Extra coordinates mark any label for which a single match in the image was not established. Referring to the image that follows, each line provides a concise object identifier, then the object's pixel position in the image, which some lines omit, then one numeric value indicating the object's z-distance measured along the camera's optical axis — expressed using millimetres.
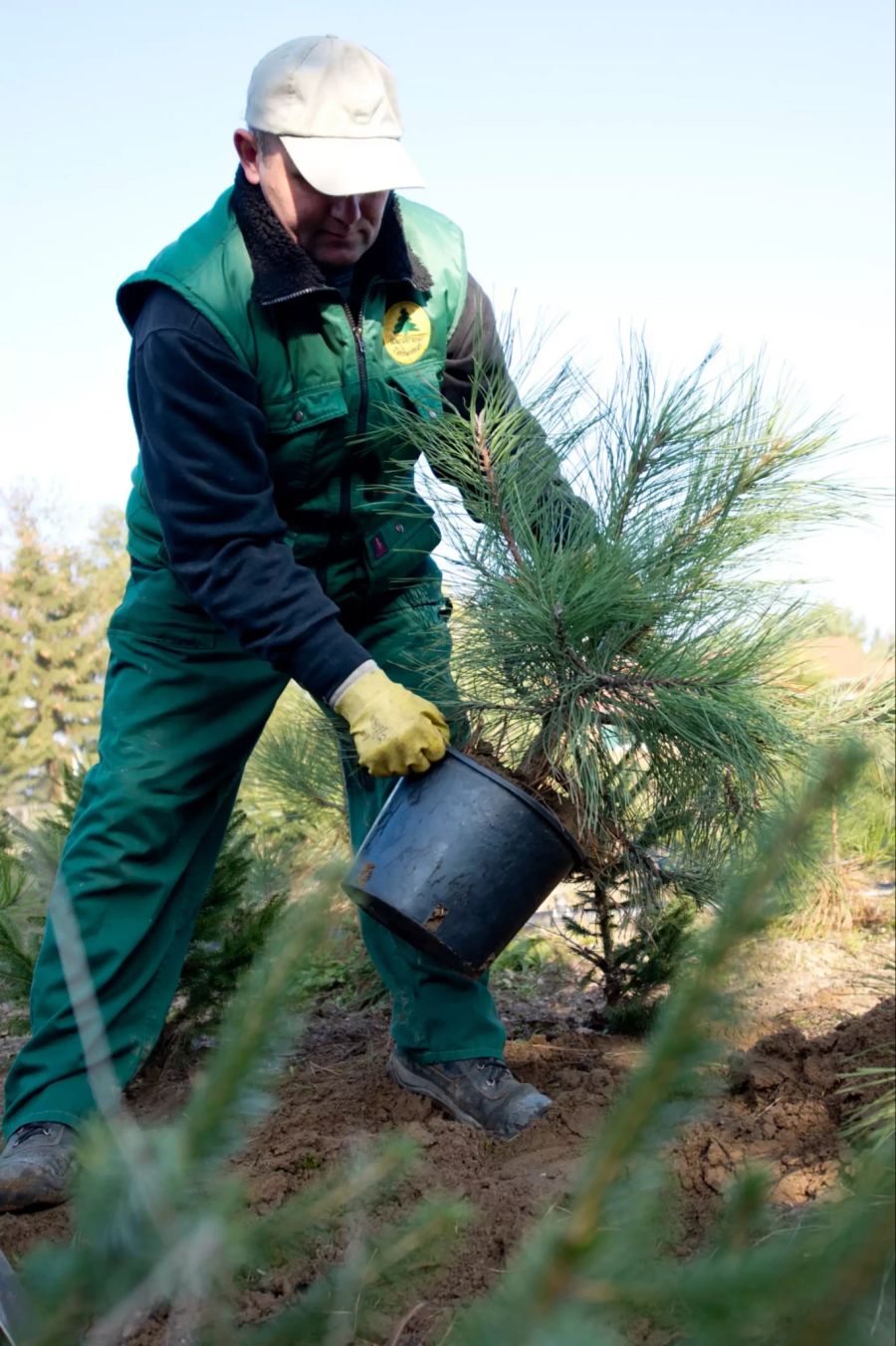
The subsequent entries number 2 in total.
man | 2055
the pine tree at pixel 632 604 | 2049
